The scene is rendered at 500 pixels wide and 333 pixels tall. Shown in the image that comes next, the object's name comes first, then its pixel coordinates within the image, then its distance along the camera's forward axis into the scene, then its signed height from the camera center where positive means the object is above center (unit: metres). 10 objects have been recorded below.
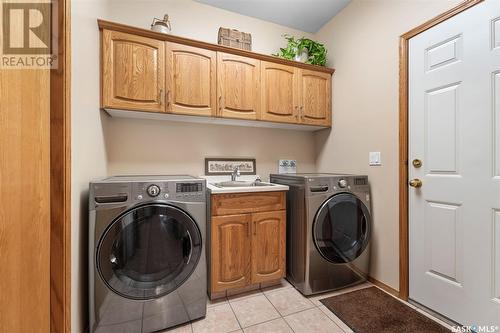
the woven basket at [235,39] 2.06 +1.22
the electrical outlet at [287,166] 2.62 -0.01
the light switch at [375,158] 1.90 +0.06
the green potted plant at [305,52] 2.33 +1.23
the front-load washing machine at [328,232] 1.77 -0.56
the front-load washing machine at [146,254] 1.27 -0.55
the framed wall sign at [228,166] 2.30 +0.00
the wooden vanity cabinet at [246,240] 1.67 -0.60
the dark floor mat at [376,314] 1.41 -1.05
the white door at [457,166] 1.26 -0.01
